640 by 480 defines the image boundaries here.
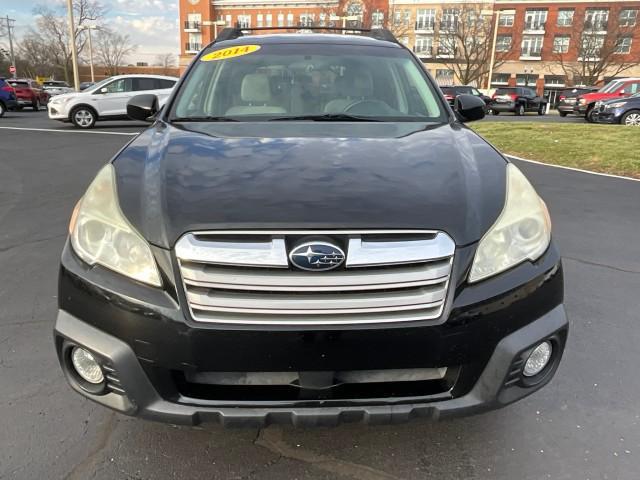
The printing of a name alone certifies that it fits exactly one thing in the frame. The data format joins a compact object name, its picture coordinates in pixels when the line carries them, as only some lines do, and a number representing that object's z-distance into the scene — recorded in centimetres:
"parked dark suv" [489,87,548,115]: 2922
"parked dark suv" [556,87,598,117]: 2512
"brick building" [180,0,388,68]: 7631
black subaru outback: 171
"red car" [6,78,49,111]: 2698
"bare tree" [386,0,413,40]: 5672
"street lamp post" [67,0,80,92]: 3001
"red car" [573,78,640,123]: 1950
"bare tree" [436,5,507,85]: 5512
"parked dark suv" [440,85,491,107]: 2872
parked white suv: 1622
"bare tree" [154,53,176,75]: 9398
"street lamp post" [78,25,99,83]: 5228
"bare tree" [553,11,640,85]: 5247
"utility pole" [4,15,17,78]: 6242
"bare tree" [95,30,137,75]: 7925
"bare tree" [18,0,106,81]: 6193
